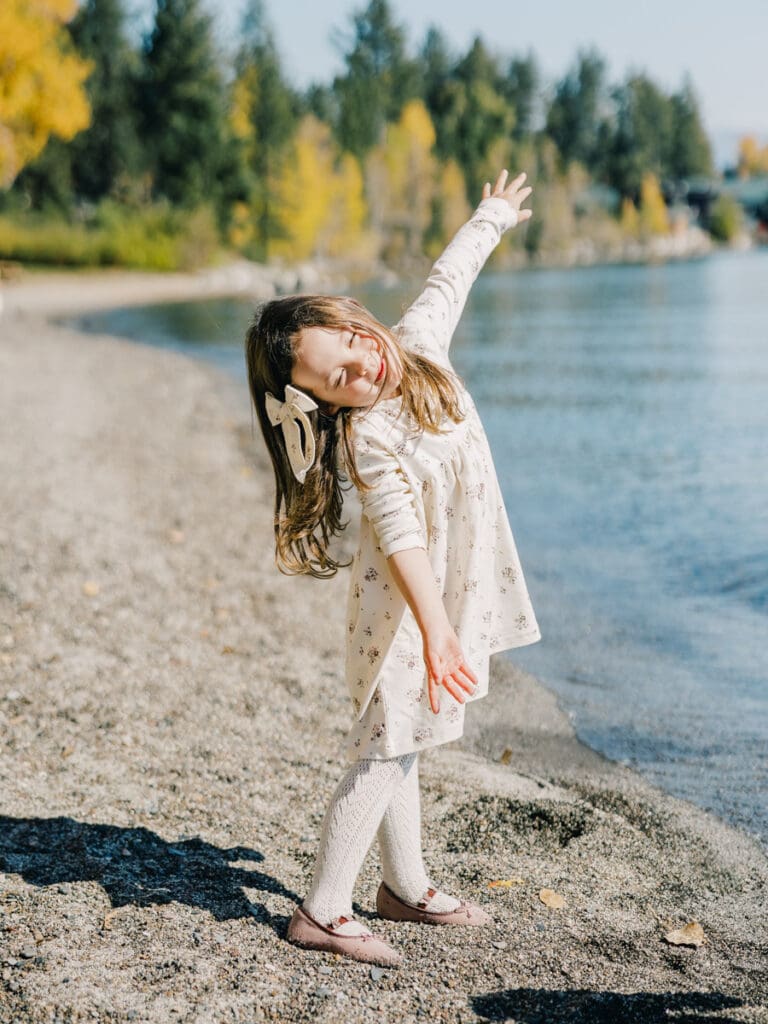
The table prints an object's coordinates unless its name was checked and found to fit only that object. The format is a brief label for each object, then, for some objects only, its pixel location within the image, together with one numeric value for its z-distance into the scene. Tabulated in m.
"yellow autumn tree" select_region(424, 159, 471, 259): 79.31
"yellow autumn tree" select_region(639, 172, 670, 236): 115.62
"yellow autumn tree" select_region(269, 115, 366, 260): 65.62
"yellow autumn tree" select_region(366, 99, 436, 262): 77.81
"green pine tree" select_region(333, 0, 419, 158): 87.19
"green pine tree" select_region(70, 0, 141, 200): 60.03
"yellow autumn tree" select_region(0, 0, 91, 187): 26.84
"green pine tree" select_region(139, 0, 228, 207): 59.78
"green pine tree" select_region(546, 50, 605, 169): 116.12
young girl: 2.85
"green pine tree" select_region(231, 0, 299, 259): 64.66
